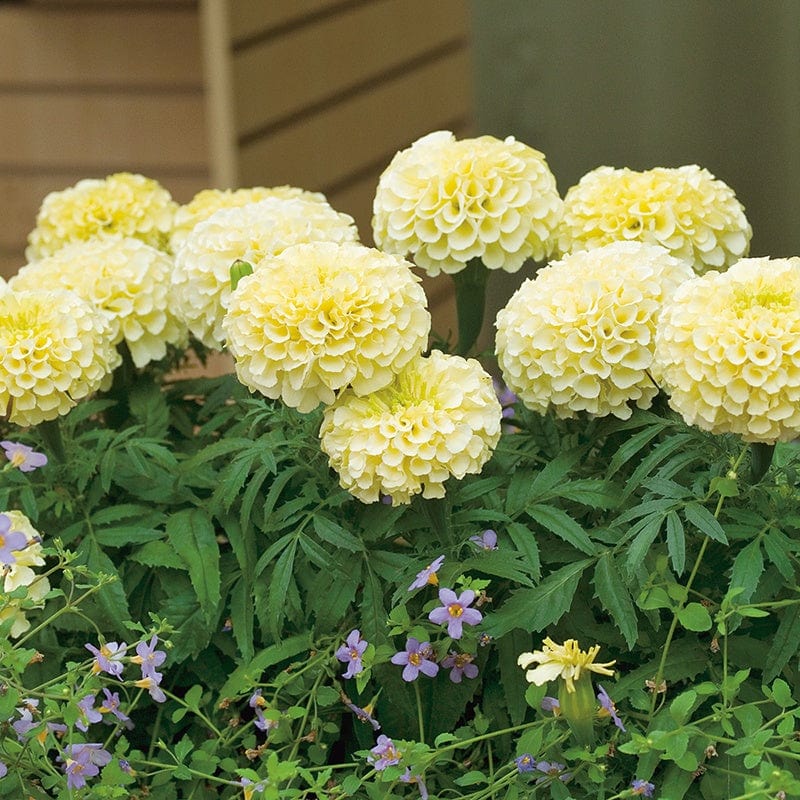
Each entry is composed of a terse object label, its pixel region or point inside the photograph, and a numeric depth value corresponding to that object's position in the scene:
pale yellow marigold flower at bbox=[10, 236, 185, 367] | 1.55
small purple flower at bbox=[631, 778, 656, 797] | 1.39
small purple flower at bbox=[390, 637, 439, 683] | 1.42
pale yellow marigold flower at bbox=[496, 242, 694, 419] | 1.44
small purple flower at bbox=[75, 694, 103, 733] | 1.40
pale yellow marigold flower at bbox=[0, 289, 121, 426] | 1.47
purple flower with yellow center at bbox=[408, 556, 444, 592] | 1.42
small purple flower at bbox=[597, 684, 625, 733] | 1.39
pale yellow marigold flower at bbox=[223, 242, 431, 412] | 1.42
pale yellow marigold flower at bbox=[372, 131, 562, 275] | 1.49
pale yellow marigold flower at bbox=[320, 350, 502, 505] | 1.41
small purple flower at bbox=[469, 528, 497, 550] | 1.44
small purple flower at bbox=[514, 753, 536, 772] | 1.40
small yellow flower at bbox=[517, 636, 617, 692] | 1.38
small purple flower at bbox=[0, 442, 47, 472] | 1.48
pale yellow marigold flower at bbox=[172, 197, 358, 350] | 1.51
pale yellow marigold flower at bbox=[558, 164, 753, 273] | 1.51
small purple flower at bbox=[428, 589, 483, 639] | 1.41
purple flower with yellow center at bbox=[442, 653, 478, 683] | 1.44
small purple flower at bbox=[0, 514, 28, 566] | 1.43
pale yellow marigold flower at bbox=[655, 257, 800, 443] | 1.39
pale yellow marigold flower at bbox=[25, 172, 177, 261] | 1.64
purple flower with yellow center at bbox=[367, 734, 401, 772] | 1.40
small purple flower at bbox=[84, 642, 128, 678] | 1.41
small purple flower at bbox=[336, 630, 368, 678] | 1.42
